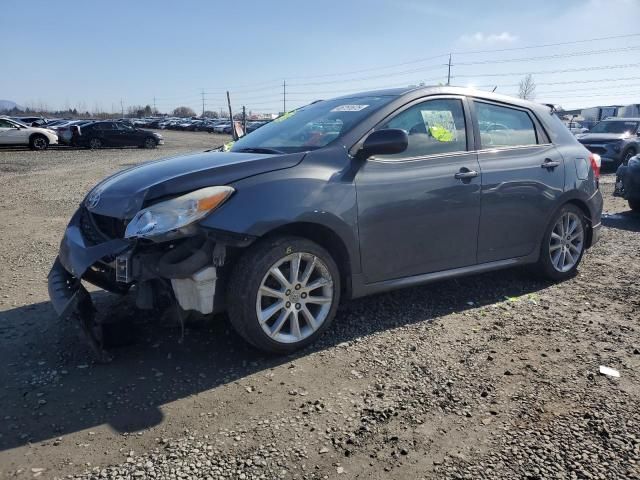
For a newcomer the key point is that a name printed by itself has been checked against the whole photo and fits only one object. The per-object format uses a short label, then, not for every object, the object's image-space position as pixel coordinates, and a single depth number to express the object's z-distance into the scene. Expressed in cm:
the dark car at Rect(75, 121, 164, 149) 2648
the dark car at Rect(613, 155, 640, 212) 866
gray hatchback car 311
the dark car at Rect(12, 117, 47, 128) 3618
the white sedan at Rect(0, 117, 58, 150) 2334
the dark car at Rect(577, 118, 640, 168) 1548
